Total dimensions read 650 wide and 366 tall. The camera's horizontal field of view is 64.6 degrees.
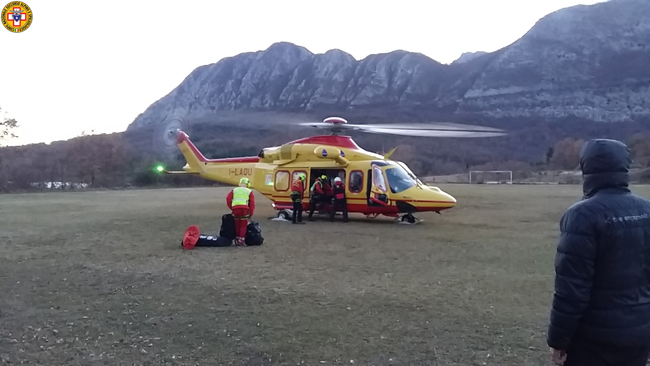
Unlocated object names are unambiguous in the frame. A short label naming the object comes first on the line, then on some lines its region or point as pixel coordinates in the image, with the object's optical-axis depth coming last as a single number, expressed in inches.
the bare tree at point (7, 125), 1723.7
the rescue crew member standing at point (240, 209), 414.3
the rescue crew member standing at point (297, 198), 573.9
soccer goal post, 2260.1
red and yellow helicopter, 542.6
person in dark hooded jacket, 100.6
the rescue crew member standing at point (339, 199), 576.1
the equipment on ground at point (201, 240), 404.5
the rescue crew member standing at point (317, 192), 589.6
